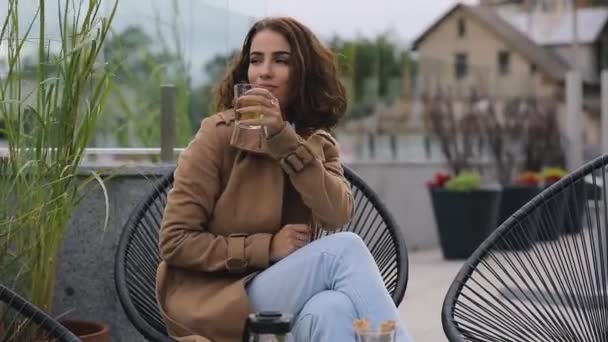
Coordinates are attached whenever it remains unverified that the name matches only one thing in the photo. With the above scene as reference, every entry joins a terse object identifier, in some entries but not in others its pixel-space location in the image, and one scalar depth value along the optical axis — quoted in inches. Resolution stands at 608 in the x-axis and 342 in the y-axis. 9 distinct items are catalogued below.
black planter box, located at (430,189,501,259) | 460.2
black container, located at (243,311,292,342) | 104.8
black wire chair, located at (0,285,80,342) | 120.4
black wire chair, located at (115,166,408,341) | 150.3
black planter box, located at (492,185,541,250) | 532.4
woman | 132.4
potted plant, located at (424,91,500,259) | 460.2
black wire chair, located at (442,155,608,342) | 147.9
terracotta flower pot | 162.4
